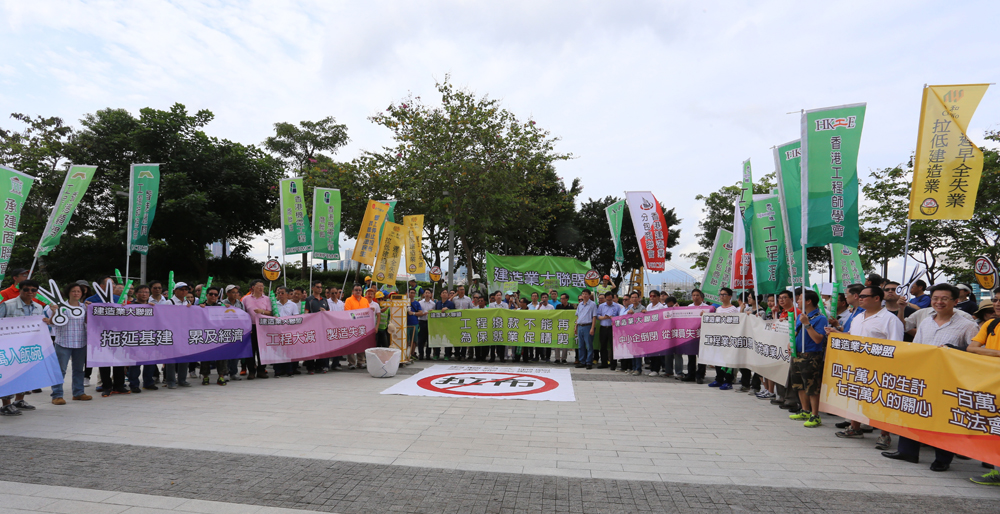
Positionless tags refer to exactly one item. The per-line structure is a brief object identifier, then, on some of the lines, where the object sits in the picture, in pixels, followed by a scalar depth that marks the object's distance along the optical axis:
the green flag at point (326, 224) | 11.60
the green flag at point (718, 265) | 12.64
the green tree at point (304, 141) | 31.47
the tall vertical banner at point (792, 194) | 6.73
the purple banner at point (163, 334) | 7.46
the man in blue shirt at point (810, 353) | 6.32
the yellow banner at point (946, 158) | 6.36
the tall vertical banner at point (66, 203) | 7.82
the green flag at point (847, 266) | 12.48
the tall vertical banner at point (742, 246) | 9.65
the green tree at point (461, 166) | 19.19
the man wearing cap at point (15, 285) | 6.49
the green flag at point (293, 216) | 11.24
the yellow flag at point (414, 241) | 12.53
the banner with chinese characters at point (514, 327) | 12.05
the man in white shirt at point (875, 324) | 5.48
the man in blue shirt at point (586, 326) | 11.73
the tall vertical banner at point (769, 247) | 8.20
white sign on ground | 8.12
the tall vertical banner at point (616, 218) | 14.88
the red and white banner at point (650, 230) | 12.82
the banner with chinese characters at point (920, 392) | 4.32
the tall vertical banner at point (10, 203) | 6.90
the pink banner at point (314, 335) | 9.60
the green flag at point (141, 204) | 10.09
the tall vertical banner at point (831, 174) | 6.30
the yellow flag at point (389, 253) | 11.89
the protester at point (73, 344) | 7.05
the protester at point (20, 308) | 6.34
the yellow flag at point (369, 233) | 11.80
